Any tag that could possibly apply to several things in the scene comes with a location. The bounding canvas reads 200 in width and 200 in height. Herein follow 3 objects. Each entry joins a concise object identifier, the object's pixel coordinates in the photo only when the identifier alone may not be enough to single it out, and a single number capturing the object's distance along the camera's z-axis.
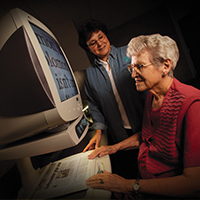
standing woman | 1.20
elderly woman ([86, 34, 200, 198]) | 0.54
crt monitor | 0.54
